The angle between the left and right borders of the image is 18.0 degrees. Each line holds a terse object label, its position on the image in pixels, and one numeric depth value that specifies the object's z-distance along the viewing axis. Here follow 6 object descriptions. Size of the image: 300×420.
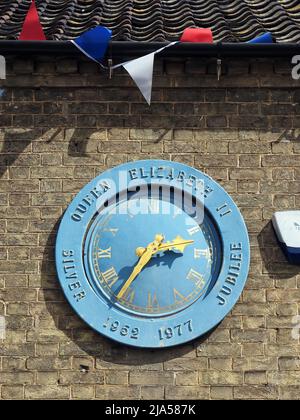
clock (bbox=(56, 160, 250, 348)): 8.60
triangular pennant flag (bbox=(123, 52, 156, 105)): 8.89
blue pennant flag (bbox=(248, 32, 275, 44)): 9.01
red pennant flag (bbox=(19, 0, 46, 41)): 9.05
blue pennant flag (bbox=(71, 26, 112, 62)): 8.84
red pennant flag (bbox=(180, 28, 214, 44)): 8.96
